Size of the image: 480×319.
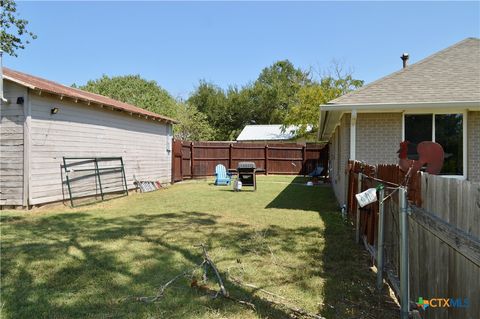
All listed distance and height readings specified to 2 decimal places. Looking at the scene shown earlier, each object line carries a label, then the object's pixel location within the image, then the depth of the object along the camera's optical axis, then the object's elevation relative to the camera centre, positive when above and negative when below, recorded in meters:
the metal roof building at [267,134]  33.94 +2.12
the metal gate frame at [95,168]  9.75 -0.39
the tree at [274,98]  43.88 +7.12
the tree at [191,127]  34.28 +2.73
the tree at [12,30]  16.05 +5.84
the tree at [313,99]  29.09 +4.56
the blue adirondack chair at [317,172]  17.34 -0.78
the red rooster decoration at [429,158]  2.95 -0.02
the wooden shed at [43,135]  8.67 +0.56
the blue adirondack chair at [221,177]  15.76 -0.94
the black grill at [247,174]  13.53 -0.68
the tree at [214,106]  42.91 +5.87
